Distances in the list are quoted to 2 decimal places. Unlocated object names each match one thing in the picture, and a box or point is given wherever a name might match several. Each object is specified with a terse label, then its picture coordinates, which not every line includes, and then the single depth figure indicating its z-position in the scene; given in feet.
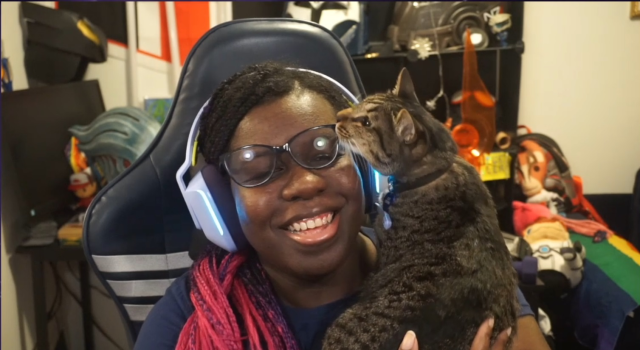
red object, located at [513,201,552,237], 4.64
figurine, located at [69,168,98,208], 5.32
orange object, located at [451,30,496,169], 3.81
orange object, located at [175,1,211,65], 6.70
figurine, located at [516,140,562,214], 4.13
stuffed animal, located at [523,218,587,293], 3.32
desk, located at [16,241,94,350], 3.20
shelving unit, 4.40
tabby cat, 2.43
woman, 2.62
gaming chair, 3.15
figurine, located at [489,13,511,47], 5.02
